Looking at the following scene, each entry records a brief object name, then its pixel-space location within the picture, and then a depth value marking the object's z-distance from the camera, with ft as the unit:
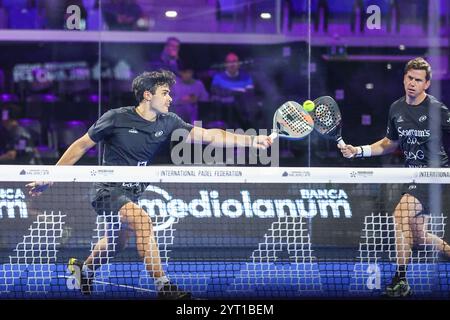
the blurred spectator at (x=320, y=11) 55.83
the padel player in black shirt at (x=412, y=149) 45.47
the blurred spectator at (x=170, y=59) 56.08
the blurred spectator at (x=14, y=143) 56.75
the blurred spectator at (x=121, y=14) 55.77
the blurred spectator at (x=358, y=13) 55.21
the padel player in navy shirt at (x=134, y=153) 42.98
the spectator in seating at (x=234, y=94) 56.85
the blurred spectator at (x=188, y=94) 56.13
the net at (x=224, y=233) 41.50
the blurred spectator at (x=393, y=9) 55.16
